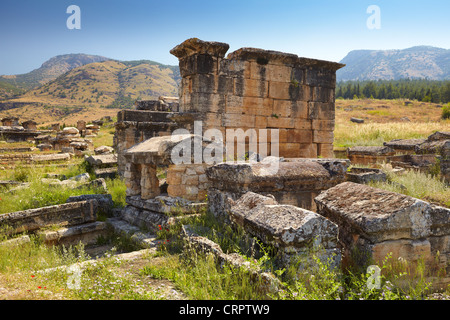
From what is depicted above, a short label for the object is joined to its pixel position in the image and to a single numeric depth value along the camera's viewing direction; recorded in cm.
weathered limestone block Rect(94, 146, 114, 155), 1873
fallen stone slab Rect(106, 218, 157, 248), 485
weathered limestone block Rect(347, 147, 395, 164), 1186
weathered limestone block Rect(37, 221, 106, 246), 563
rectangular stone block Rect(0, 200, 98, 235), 541
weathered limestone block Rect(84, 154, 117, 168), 1195
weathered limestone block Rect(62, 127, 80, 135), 2422
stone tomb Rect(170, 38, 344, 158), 891
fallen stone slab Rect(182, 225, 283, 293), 242
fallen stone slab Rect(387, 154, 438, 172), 948
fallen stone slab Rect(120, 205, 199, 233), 507
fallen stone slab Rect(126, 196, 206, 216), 538
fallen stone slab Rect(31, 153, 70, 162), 1590
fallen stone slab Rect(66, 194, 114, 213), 679
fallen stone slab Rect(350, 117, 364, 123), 3438
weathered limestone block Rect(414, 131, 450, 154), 931
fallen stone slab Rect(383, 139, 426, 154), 1234
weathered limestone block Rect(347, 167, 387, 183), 726
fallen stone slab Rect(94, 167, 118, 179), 1072
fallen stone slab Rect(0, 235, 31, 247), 478
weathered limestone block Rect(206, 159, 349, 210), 442
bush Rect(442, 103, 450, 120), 3422
